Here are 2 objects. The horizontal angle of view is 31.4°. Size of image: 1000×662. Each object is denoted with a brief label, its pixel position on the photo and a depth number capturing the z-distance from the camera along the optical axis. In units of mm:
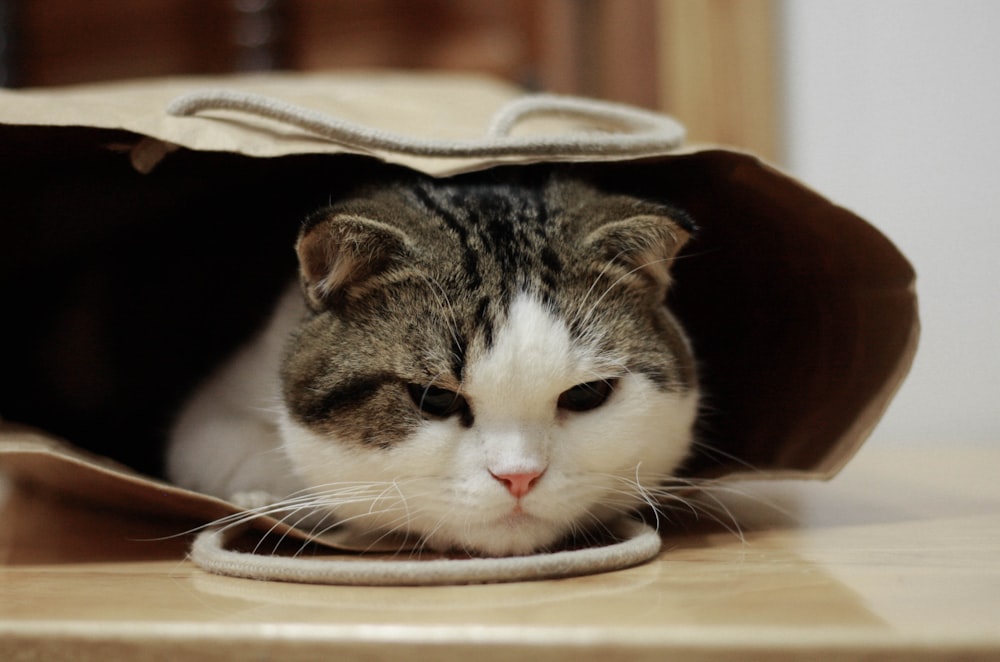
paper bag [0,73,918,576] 490
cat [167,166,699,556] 465
